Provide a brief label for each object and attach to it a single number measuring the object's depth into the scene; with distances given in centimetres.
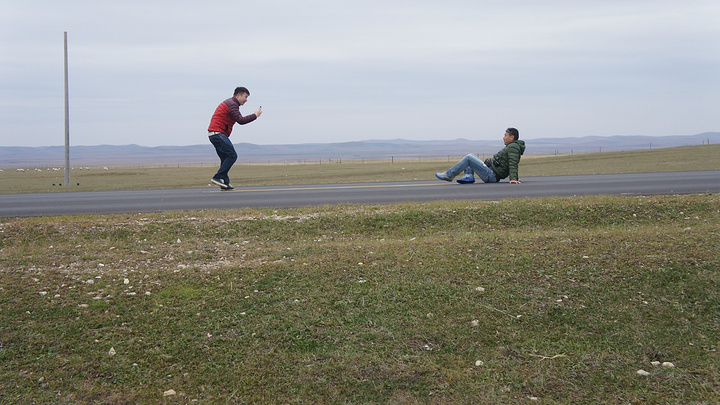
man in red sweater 1350
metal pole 2744
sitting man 1377
